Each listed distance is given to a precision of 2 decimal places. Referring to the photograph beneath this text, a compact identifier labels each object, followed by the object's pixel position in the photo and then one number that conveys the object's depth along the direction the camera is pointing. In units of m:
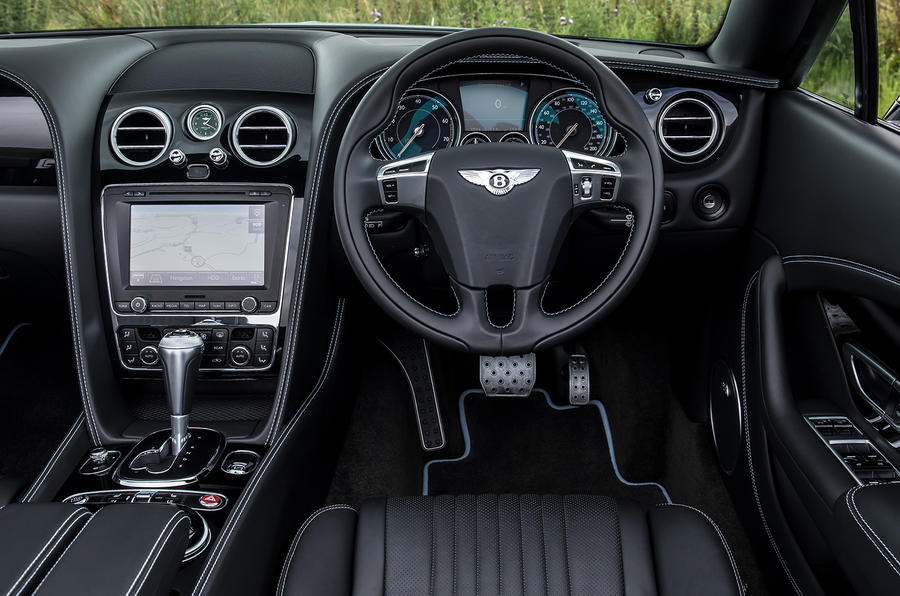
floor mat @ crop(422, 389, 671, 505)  2.15
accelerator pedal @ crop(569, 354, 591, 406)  2.17
